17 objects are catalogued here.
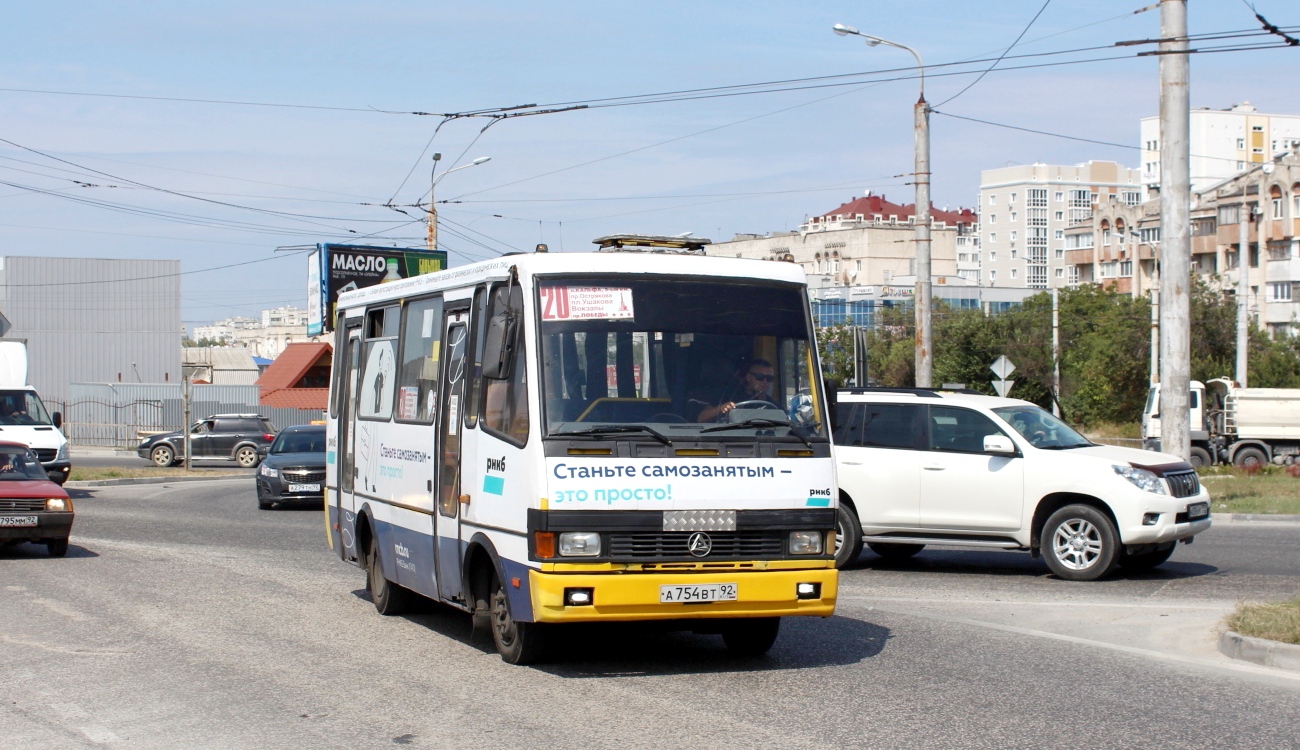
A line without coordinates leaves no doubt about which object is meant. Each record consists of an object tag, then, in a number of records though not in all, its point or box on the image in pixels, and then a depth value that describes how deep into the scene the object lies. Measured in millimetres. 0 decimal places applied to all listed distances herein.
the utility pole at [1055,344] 60675
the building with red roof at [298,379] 59312
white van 26031
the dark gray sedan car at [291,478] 25828
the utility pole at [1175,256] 20141
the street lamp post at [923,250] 26562
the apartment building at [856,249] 150875
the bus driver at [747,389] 8797
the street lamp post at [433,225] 40562
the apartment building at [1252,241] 84125
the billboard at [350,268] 52562
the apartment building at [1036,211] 166750
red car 16234
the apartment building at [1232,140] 126062
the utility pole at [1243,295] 50406
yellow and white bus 8344
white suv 13758
